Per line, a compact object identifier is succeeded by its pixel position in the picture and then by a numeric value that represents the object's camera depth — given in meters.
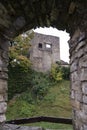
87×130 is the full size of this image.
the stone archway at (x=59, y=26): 1.11
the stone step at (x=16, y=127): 1.39
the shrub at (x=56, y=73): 6.98
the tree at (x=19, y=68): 6.17
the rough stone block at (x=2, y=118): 1.30
